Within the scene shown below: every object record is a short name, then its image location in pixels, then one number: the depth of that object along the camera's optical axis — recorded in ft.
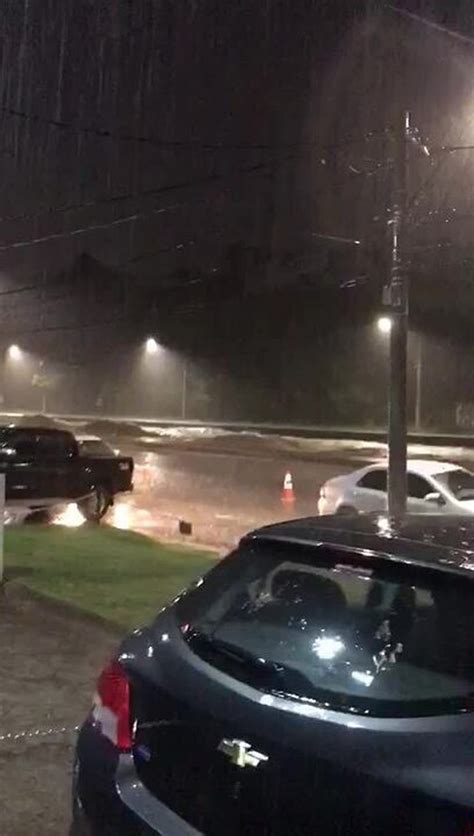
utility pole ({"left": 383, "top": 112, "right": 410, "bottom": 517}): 50.42
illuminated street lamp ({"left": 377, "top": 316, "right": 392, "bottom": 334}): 178.09
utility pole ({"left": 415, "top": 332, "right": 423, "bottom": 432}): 169.48
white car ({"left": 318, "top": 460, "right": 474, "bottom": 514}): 51.75
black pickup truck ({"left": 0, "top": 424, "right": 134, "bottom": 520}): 59.41
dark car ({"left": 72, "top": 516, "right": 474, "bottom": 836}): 8.58
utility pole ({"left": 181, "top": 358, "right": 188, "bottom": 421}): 215.72
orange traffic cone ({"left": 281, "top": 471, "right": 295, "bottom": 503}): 72.43
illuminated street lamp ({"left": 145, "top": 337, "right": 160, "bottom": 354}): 223.71
